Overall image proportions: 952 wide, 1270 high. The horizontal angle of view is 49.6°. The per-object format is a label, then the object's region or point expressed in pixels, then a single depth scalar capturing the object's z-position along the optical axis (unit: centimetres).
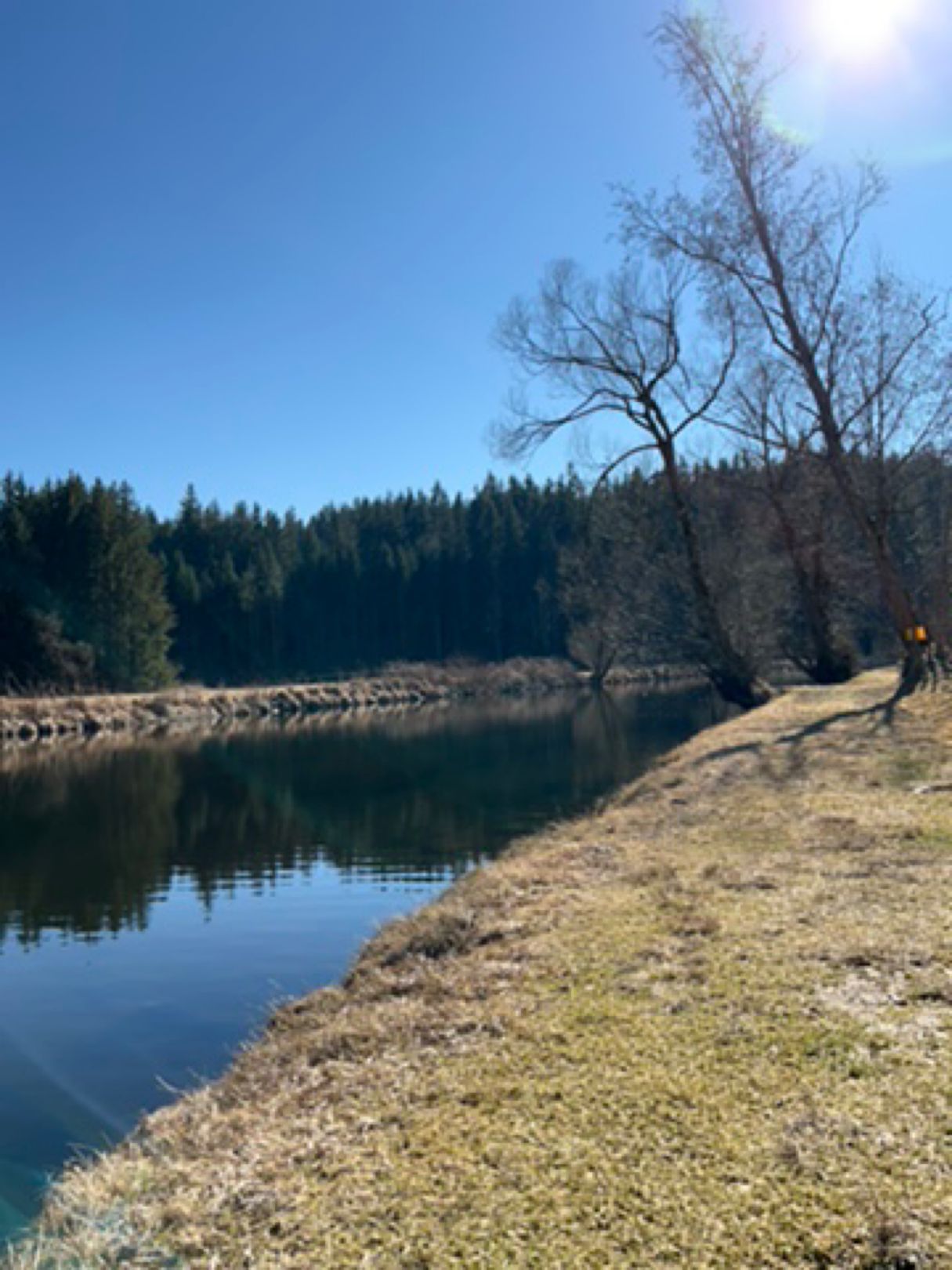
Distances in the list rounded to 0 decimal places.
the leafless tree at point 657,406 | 2258
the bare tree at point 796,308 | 1784
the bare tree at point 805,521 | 2517
